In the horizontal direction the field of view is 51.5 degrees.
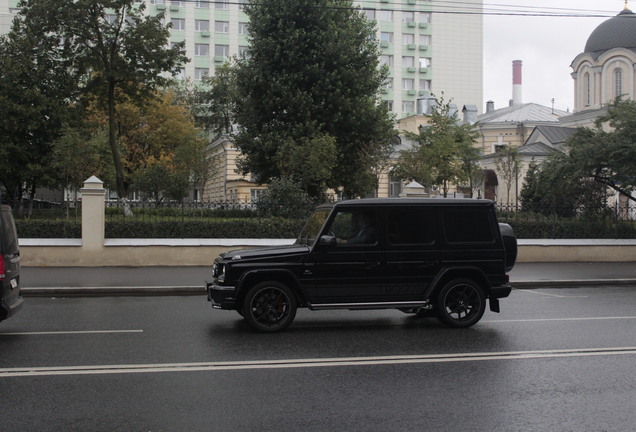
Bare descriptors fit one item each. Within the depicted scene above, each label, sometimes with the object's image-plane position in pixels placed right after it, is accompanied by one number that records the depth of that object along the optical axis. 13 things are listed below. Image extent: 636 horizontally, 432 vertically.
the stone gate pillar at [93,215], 19.33
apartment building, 73.31
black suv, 9.64
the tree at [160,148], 40.50
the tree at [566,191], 22.89
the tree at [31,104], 28.77
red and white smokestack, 88.50
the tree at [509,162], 44.06
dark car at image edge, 8.66
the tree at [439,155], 32.91
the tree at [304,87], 30.39
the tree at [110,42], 27.58
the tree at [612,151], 23.19
